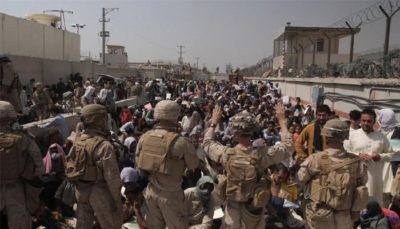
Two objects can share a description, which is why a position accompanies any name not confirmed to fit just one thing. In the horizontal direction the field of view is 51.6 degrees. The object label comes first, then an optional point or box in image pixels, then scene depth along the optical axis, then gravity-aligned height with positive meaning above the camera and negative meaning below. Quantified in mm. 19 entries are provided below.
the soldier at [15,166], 3303 -822
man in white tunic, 4406 -752
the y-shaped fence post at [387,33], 8352 +878
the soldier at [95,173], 3449 -887
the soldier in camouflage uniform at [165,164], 3420 -792
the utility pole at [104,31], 32250 +2789
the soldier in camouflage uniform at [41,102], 8742 -795
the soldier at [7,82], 5199 -225
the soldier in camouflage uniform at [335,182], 3143 -830
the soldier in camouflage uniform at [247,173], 3213 -786
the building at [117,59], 46312 +934
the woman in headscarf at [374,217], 3780 -1310
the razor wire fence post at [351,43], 11527 +908
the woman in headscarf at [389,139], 4652 -746
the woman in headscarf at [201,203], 4320 -1404
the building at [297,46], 28809 +2025
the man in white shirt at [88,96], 9844 -731
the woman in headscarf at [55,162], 4824 -1123
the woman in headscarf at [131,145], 6000 -1169
